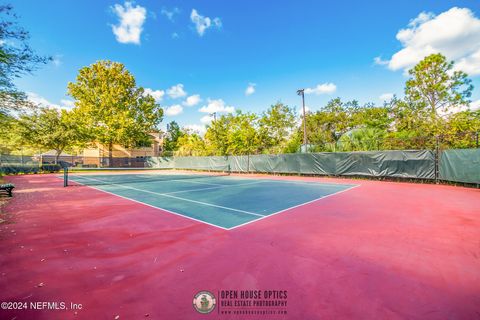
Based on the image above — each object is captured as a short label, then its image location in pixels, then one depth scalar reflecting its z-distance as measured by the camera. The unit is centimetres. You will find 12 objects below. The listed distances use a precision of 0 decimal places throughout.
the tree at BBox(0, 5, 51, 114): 730
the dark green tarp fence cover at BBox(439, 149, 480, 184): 1008
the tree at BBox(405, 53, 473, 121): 2547
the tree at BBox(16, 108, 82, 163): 2650
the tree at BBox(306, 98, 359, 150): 3506
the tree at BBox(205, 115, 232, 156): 2995
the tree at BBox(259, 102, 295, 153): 3200
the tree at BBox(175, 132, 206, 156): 3319
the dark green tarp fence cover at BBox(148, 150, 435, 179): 1292
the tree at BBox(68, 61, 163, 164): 3241
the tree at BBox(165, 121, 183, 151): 5866
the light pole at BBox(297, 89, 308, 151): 2146
